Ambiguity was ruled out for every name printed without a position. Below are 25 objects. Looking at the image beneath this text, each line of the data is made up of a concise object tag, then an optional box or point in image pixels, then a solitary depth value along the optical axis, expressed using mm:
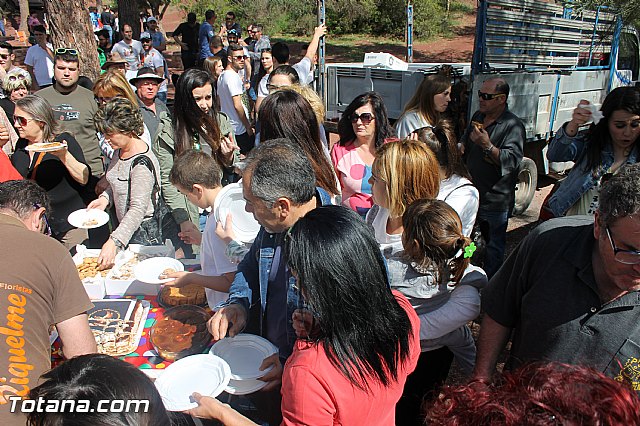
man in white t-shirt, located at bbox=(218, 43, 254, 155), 5492
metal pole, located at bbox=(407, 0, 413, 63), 10441
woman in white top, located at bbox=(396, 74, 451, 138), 4434
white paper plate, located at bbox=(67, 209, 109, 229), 3261
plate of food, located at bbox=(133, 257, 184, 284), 2766
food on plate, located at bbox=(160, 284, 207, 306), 2719
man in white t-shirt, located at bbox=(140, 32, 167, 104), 10195
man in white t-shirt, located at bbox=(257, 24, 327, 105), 6051
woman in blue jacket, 2734
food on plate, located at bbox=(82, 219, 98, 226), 3260
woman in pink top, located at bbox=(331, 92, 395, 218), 3664
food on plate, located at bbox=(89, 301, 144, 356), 2336
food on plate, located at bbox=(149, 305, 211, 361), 2271
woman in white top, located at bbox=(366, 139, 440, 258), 2508
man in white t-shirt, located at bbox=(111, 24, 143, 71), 9234
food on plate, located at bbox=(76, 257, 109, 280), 2859
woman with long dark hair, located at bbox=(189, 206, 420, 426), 1396
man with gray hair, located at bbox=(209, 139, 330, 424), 1969
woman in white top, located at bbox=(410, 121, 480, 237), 2798
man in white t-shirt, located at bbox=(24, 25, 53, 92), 7695
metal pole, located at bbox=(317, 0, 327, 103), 7620
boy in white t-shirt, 2578
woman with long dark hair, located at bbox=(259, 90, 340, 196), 3065
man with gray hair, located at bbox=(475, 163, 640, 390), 1479
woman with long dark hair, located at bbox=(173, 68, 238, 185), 3828
